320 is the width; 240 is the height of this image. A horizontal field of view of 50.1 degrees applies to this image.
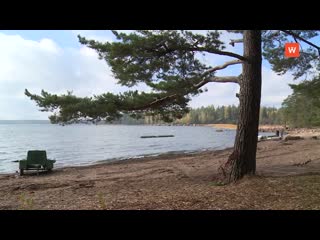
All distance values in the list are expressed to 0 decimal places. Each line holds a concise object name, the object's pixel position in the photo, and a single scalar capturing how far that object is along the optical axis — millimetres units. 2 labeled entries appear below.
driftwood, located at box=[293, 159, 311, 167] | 12609
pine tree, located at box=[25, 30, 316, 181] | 7906
